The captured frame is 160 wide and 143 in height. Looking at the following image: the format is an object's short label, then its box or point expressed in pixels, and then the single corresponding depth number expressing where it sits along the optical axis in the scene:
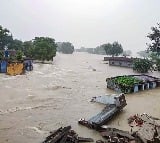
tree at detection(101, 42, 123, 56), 53.31
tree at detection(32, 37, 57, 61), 37.40
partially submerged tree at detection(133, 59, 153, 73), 32.98
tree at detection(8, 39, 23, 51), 45.83
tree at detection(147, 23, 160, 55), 21.37
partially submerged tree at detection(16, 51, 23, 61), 26.54
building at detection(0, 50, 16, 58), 31.39
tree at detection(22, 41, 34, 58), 39.28
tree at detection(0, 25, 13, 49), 40.55
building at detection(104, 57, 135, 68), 40.43
